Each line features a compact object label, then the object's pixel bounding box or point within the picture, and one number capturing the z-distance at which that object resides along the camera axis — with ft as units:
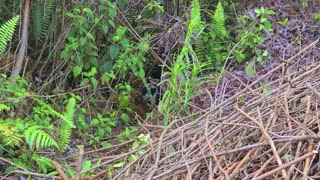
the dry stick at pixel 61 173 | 8.53
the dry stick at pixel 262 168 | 7.14
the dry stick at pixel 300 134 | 6.98
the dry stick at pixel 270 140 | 6.97
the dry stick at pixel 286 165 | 6.86
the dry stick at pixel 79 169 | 8.27
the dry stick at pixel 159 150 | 8.05
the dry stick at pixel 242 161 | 7.38
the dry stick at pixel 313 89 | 8.23
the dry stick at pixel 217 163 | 7.23
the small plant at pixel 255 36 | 13.74
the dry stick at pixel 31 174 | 9.20
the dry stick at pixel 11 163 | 9.68
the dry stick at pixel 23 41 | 12.84
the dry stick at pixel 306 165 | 6.91
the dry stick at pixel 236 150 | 7.25
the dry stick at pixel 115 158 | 9.18
